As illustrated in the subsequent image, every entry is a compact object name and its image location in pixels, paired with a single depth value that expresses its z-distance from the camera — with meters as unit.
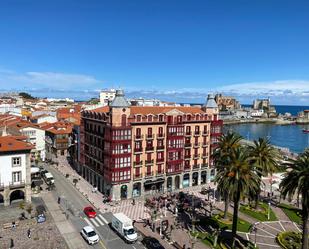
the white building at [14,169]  49.01
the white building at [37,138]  82.67
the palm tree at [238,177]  37.03
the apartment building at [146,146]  56.00
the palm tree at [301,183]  33.11
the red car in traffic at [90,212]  48.91
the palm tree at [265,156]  50.68
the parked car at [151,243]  39.44
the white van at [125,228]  40.74
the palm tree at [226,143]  49.49
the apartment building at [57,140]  91.74
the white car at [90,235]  40.06
